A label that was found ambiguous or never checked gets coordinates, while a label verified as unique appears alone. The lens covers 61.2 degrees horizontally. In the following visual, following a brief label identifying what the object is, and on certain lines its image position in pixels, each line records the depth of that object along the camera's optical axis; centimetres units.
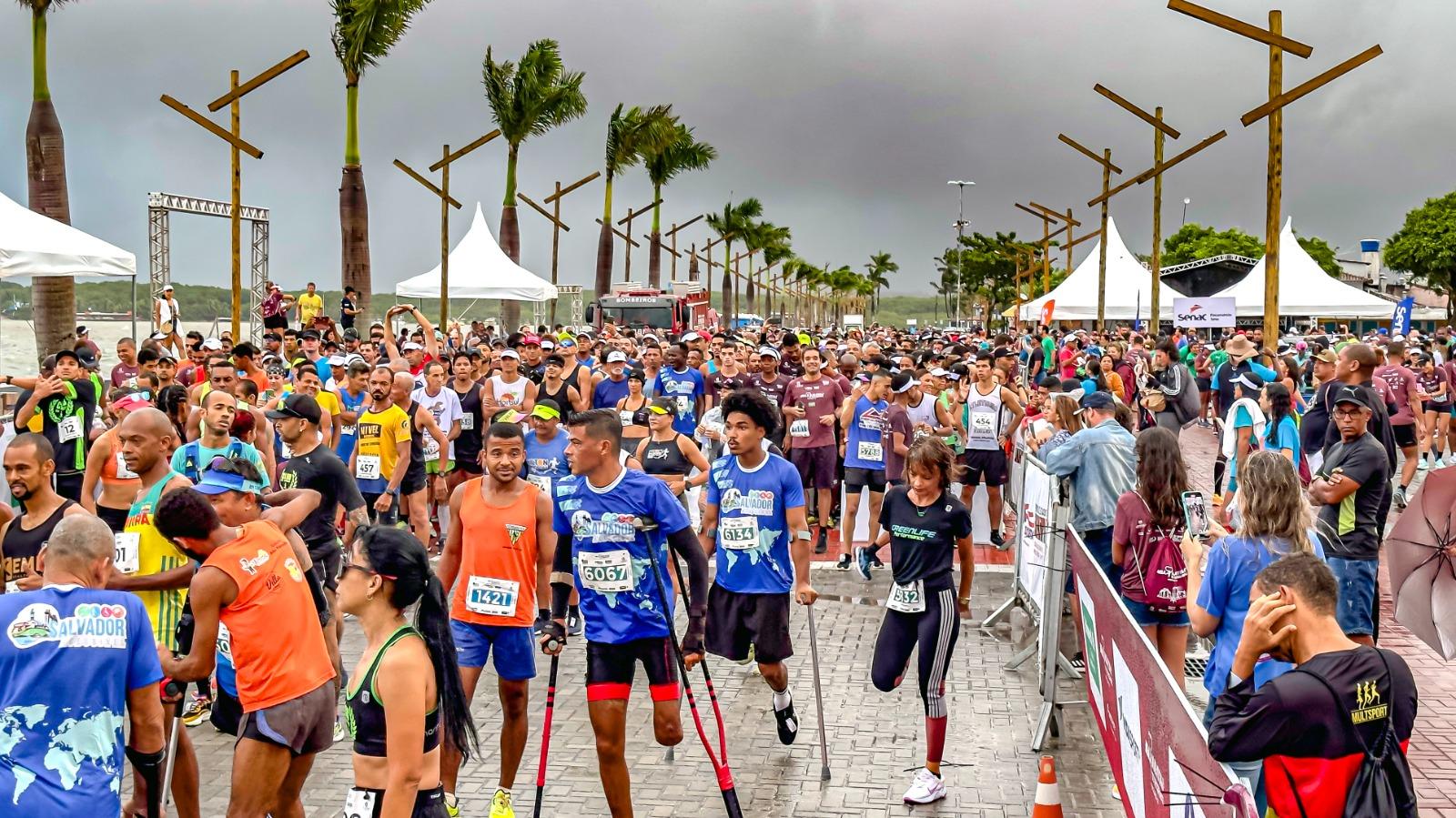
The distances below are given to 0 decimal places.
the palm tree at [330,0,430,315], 3134
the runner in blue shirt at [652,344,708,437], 1357
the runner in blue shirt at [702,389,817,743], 699
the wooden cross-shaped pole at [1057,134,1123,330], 3775
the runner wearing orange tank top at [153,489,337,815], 477
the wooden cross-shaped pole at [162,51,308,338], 2128
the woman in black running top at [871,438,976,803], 634
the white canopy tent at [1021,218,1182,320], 4300
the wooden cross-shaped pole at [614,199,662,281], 5942
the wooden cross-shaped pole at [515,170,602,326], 4351
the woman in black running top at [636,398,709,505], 1007
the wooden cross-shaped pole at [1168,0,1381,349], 1716
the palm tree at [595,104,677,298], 5631
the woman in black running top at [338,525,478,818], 395
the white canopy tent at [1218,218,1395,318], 3509
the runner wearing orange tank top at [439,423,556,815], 614
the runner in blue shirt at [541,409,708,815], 582
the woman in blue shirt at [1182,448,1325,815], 520
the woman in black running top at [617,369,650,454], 1097
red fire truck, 3797
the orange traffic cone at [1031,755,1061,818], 539
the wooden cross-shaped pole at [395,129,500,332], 3064
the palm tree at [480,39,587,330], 4253
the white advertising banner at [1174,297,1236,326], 2595
